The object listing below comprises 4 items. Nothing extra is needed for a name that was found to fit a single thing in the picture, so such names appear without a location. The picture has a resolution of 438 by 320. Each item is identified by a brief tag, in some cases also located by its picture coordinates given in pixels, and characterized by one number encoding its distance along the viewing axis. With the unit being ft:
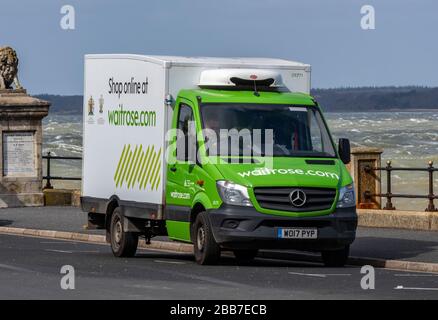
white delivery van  72.08
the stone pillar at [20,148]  123.95
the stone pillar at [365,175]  104.37
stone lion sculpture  126.21
